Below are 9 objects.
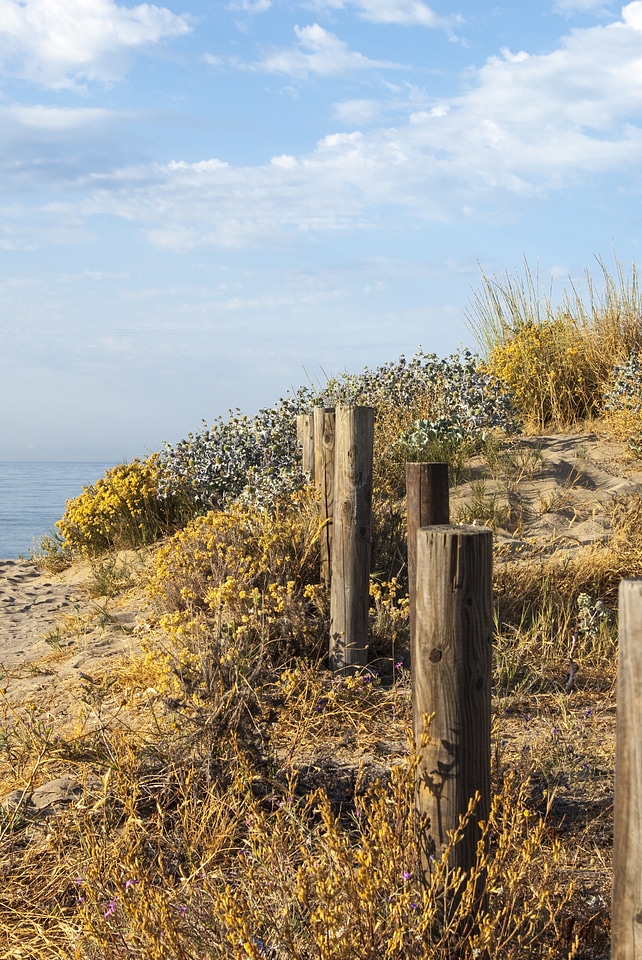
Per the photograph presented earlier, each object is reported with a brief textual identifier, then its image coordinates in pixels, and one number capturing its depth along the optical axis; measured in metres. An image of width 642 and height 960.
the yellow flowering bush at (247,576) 5.36
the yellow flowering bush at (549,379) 11.38
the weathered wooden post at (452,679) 2.45
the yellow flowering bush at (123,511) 10.20
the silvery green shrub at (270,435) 9.66
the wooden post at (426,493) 3.58
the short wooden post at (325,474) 5.59
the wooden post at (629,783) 1.88
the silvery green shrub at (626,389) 10.27
